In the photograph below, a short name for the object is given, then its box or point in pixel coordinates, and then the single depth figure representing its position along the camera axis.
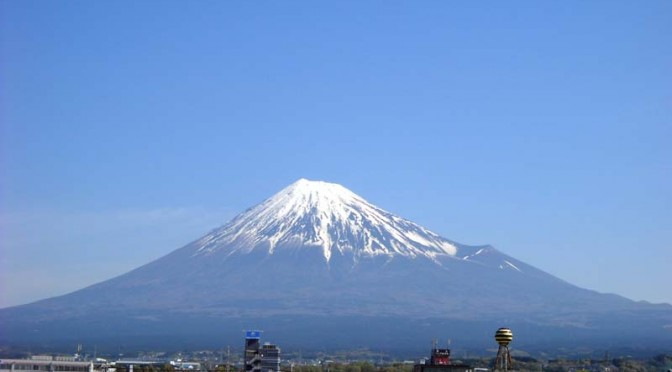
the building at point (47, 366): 70.25
